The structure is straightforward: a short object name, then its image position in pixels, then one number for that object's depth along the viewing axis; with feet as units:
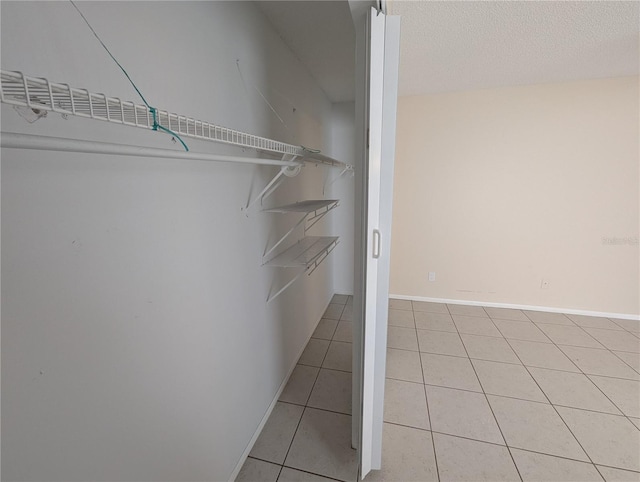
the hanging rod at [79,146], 1.23
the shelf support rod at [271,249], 5.30
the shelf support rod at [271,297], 5.51
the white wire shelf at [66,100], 1.17
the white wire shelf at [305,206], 4.85
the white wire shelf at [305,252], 5.22
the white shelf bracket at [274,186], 4.49
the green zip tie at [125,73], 1.78
